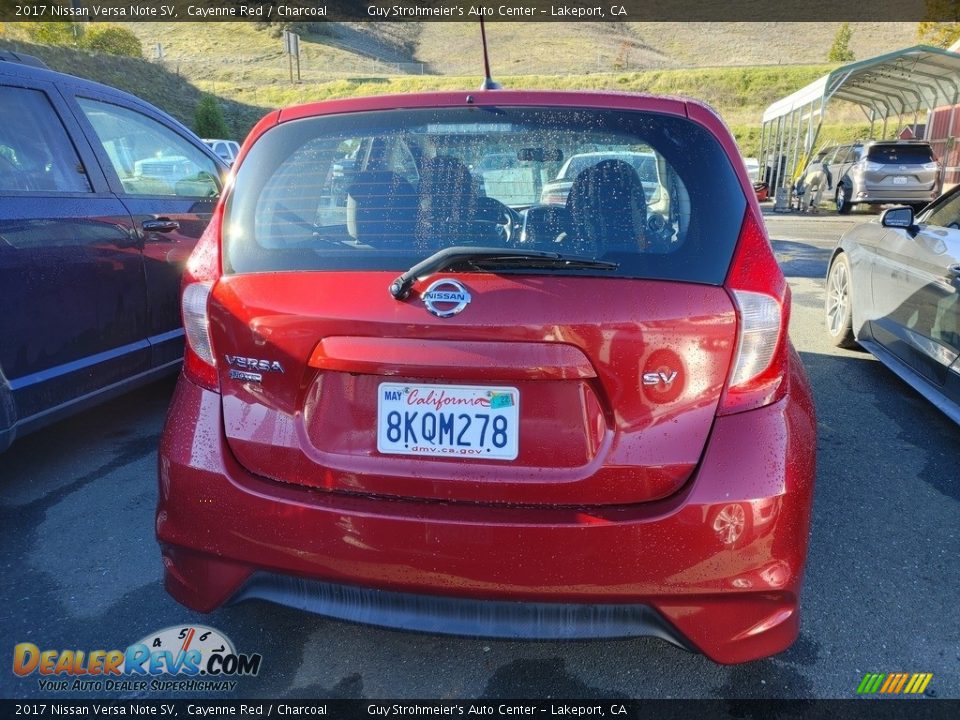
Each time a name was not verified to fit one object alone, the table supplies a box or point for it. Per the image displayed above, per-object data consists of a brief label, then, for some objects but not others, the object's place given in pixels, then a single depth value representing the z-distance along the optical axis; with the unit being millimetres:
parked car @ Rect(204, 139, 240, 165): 19917
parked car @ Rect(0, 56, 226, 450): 3059
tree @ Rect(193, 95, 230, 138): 34094
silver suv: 15773
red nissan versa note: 1641
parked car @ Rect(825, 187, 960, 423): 3670
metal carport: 14703
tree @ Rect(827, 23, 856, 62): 76106
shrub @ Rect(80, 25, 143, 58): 49119
